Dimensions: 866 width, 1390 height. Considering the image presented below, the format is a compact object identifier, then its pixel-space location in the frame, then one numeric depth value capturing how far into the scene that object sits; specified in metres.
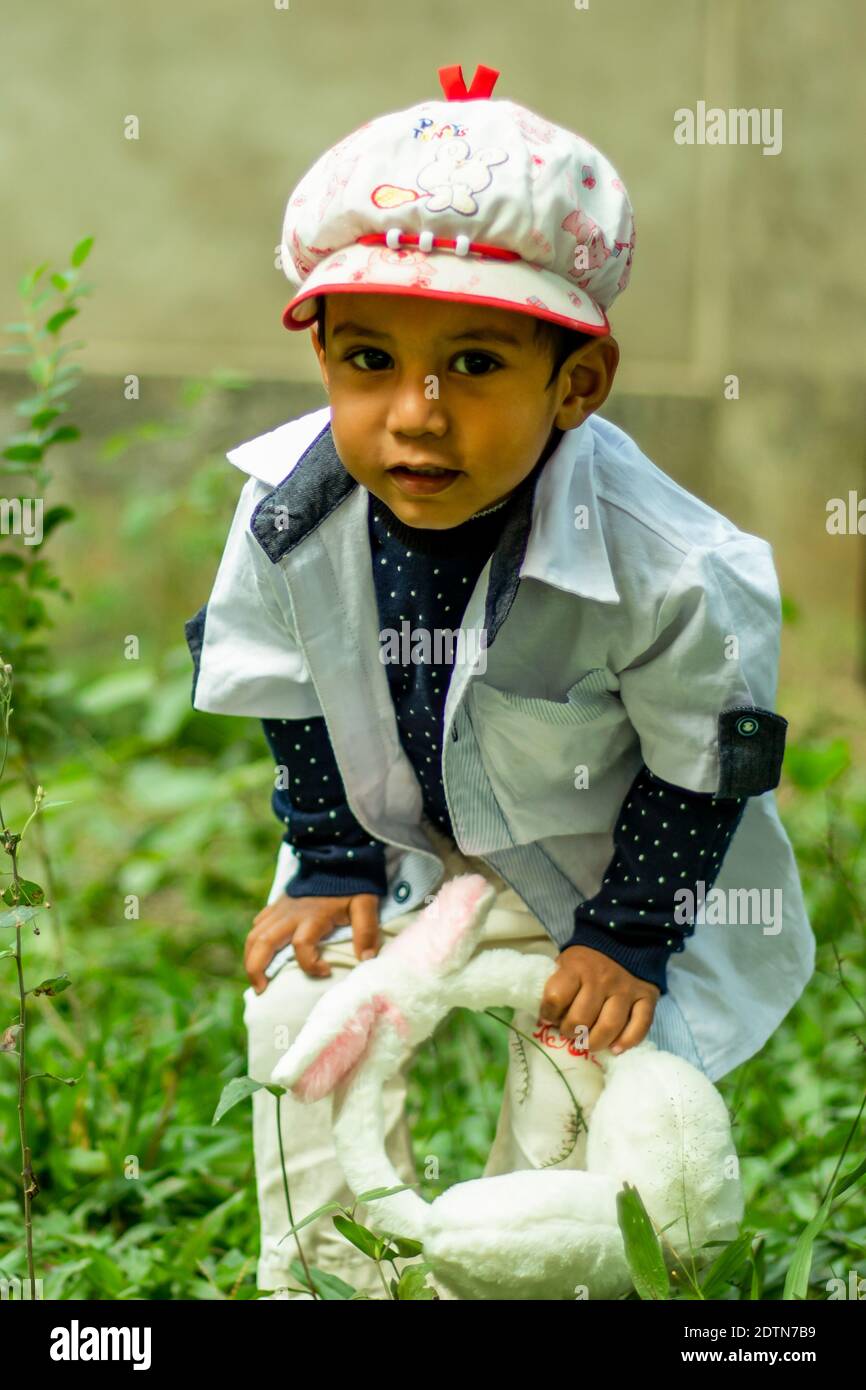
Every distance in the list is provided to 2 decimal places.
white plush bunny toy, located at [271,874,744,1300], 2.00
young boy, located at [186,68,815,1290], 1.97
